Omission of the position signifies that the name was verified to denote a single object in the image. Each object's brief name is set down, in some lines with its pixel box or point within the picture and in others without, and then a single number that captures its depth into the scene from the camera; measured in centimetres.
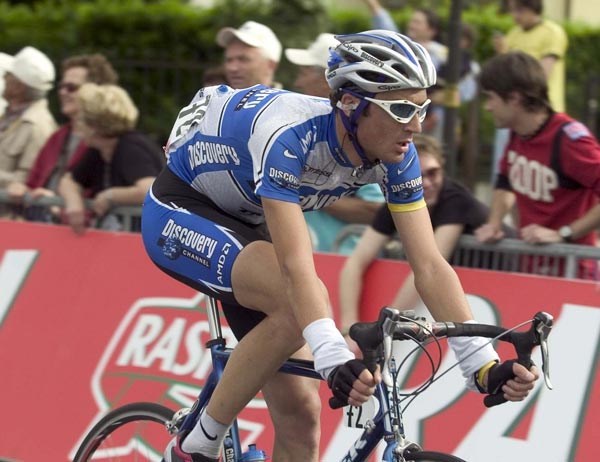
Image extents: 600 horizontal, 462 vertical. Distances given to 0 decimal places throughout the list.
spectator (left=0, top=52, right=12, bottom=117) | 1903
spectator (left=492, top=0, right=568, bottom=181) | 1964
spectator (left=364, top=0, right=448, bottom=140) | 1992
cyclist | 850
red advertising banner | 1162
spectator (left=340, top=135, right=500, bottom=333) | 1298
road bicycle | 795
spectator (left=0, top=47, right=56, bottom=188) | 1764
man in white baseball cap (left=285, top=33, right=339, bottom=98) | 1467
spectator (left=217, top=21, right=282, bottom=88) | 1528
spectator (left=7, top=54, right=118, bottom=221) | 1655
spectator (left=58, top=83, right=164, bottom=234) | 1522
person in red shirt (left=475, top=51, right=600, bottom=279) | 1254
